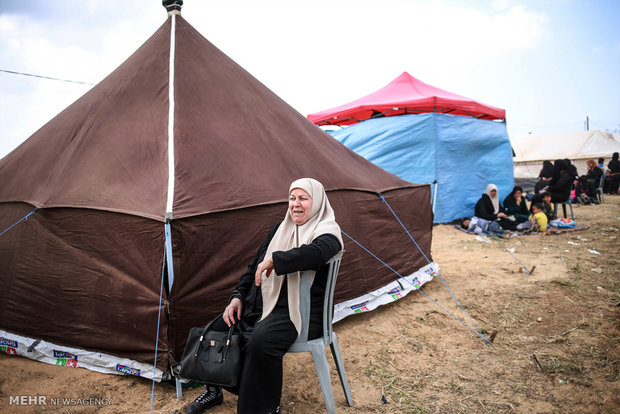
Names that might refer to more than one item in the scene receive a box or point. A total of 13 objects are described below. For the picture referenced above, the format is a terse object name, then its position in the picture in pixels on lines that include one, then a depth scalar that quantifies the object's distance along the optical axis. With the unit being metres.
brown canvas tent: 2.47
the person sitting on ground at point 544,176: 9.56
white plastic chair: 2.08
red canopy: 8.19
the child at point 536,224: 7.70
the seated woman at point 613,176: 14.64
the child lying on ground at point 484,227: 7.53
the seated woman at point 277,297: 1.91
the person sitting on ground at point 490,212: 7.79
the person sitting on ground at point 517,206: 8.13
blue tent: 8.23
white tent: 19.17
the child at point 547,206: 8.29
